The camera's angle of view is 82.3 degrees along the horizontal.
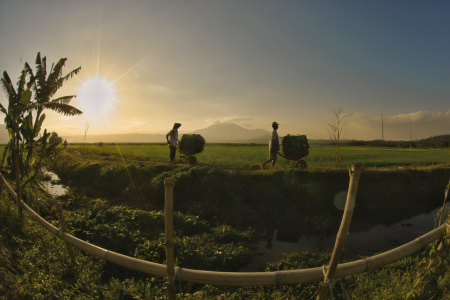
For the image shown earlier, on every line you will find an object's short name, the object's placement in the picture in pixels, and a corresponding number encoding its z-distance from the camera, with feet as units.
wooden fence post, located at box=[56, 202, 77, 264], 11.42
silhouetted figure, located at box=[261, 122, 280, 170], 30.19
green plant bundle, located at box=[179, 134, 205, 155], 36.86
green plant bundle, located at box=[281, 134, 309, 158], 31.22
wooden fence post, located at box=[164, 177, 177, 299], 6.81
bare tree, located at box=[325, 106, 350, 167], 33.68
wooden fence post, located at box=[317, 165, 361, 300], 6.06
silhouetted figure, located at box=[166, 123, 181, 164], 35.40
